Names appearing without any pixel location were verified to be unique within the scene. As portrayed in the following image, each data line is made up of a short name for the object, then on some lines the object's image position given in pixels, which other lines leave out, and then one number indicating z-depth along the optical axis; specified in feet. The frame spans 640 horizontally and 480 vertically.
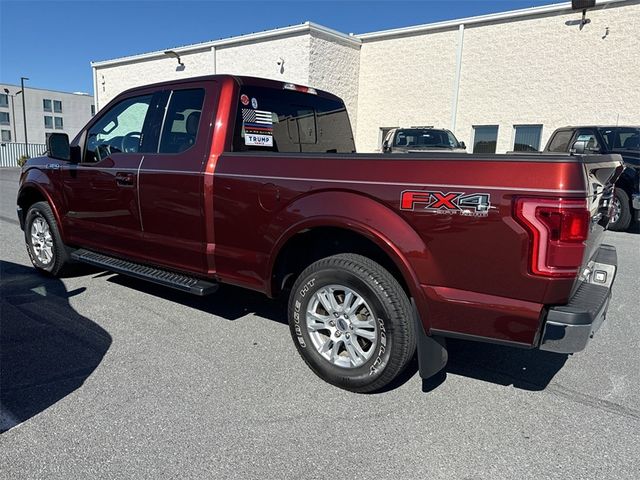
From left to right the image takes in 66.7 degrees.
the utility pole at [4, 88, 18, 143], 198.73
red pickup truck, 7.80
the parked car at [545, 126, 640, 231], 30.35
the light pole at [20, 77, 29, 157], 140.94
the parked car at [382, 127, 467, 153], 39.42
